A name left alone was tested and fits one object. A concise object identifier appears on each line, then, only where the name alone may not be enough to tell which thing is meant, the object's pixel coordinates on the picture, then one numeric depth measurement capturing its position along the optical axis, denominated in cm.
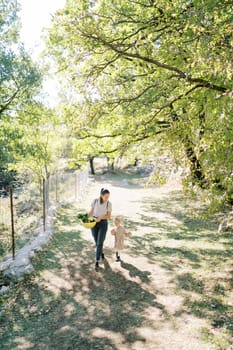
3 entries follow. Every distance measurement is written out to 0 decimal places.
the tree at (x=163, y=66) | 541
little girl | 816
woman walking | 756
